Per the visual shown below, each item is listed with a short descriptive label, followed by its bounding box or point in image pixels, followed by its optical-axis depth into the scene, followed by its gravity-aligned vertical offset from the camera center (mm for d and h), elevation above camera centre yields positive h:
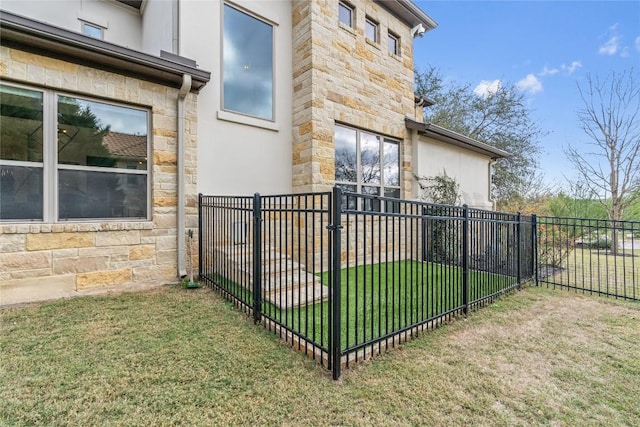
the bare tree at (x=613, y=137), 12133 +3294
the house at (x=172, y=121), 4004 +1777
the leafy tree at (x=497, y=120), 15641 +5133
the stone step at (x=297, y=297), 3982 -1198
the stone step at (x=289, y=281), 4342 -1048
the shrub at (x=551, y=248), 7984 -1025
